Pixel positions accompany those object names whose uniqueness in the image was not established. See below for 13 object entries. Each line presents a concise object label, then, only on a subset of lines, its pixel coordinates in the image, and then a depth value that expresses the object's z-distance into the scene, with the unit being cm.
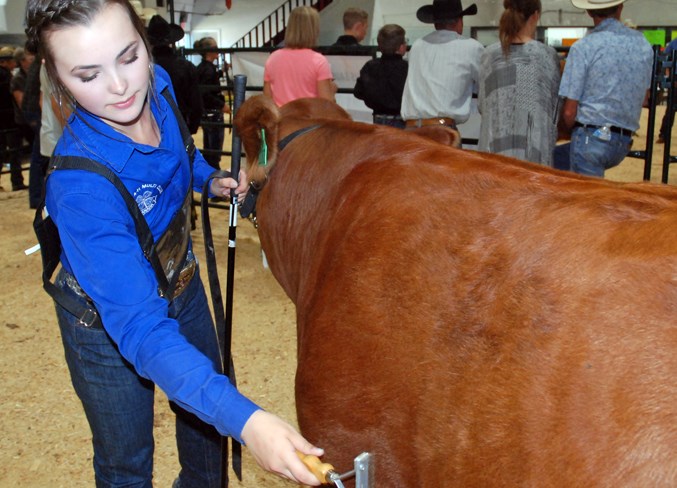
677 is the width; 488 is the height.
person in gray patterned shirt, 381
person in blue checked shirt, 377
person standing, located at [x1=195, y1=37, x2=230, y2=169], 648
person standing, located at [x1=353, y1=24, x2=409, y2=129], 499
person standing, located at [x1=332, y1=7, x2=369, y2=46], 588
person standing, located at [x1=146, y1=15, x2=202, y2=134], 526
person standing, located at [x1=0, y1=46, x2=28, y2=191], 837
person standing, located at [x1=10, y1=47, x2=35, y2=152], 812
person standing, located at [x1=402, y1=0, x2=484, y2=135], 437
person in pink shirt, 500
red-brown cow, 101
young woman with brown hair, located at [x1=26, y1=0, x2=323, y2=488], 119
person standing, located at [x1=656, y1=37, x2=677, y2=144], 401
